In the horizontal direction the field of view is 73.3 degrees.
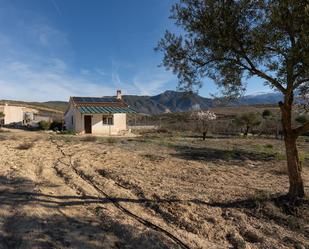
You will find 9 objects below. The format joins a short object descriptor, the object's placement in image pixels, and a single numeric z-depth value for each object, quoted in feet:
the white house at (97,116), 70.10
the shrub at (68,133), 66.41
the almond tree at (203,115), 69.97
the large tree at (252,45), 12.41
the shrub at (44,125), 80.15
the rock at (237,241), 10.74
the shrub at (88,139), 47.88
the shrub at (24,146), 34.53
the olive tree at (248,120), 72.04
